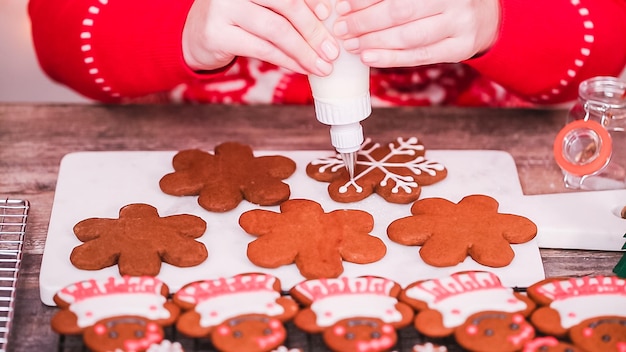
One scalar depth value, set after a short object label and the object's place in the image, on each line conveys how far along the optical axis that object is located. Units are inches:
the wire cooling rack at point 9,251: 32.5
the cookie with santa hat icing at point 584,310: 31.5
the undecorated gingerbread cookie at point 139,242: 36.0
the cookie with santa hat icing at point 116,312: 31.3
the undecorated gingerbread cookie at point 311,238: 36.1
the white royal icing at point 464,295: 32.8
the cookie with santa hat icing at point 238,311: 31.2
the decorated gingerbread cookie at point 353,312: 31.1
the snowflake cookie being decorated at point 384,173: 40.6
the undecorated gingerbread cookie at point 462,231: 36.5
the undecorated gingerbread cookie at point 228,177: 40.3
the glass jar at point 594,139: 42.4
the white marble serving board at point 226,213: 36.0
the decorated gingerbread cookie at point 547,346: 30.8
